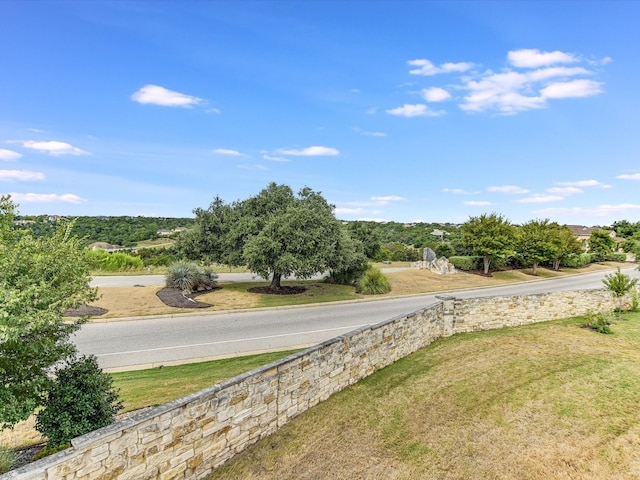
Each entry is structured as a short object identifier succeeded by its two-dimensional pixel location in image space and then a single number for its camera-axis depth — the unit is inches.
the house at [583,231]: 3071.6
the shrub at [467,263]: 1403.8
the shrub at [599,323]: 539.5
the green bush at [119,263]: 1171.7
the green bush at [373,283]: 913.5
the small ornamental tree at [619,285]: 643.5
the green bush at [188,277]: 836.6
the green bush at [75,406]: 215.3
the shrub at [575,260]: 1658.7
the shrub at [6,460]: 201.9
